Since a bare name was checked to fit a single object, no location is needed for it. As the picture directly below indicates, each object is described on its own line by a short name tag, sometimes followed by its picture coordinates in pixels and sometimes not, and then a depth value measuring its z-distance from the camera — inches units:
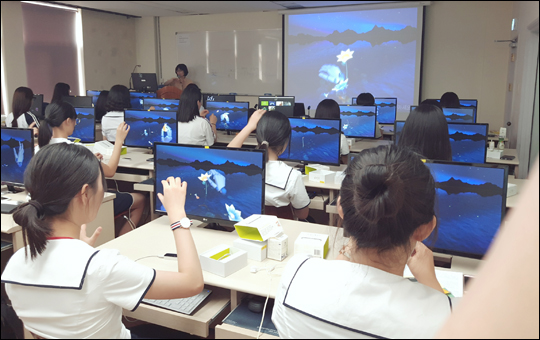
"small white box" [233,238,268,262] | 68.2
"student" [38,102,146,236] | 121.7
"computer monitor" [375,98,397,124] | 232.8
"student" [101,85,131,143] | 188.5
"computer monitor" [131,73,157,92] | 343.3
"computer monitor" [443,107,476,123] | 173.0
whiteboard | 367.6
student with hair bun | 36.1
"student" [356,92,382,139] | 228.8
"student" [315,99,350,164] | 169.0
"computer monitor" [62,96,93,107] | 236.5
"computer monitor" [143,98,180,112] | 210.1
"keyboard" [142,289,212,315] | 59.5
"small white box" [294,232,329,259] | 67.4
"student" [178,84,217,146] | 167.5
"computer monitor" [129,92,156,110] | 260.7
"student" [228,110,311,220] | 97.3
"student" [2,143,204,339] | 45.0
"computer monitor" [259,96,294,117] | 192.7
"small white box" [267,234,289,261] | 68.2
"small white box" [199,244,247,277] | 62.6
